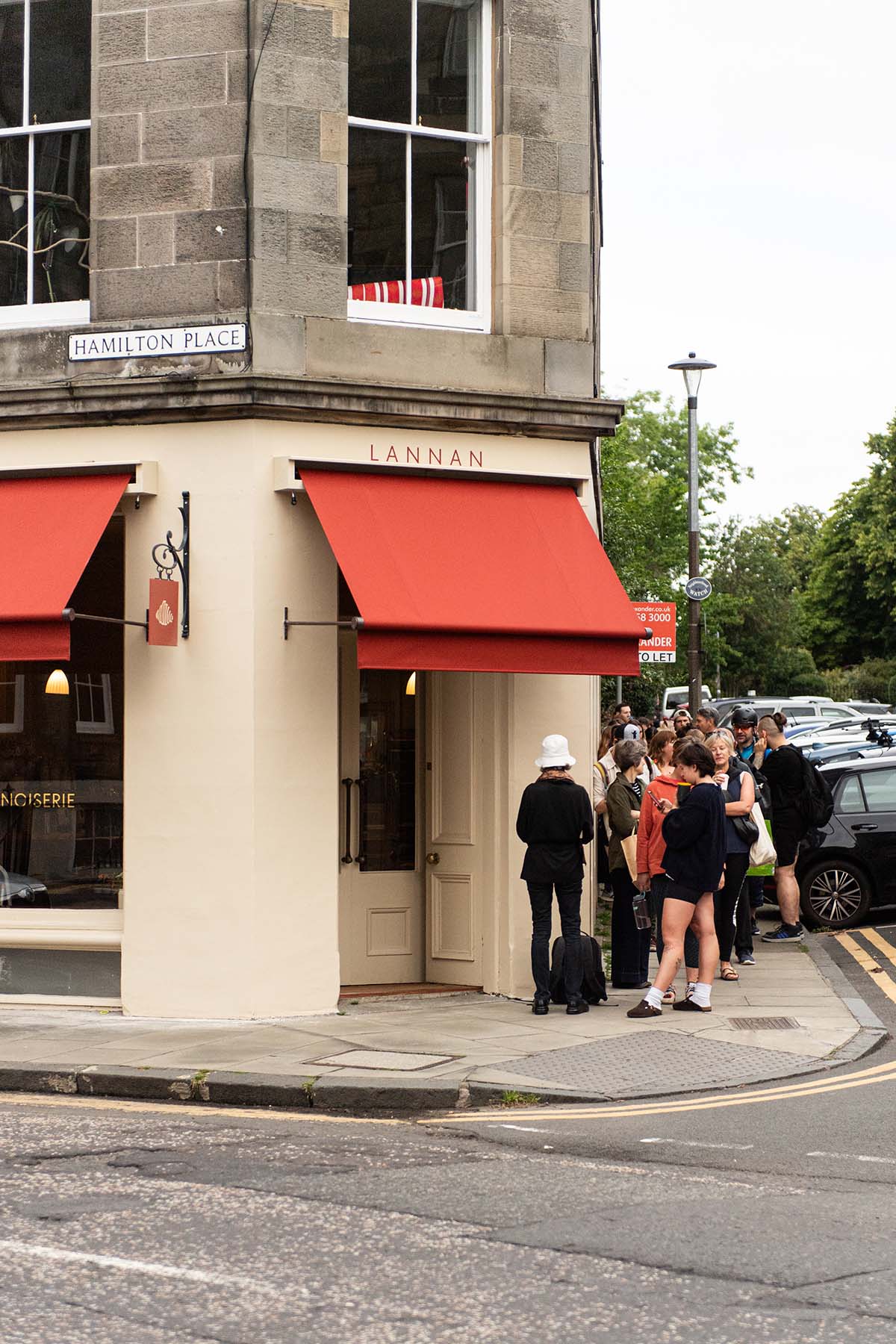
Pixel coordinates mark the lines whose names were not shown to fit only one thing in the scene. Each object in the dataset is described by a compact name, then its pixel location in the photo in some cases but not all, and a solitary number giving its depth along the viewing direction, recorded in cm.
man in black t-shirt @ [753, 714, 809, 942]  1566
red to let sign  2489
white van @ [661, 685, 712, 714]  5198
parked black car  1694
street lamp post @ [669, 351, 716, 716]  2578
